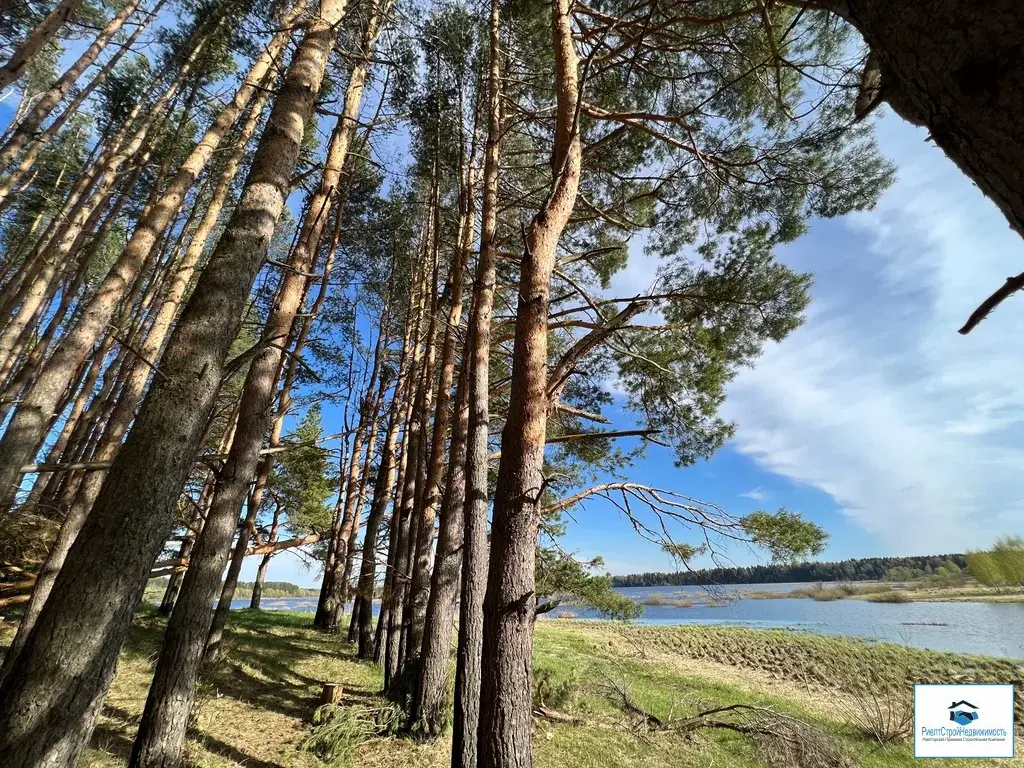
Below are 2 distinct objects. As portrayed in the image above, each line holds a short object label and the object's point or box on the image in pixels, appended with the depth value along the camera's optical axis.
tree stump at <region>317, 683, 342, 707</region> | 5.26
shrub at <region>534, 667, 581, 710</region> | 6.24
